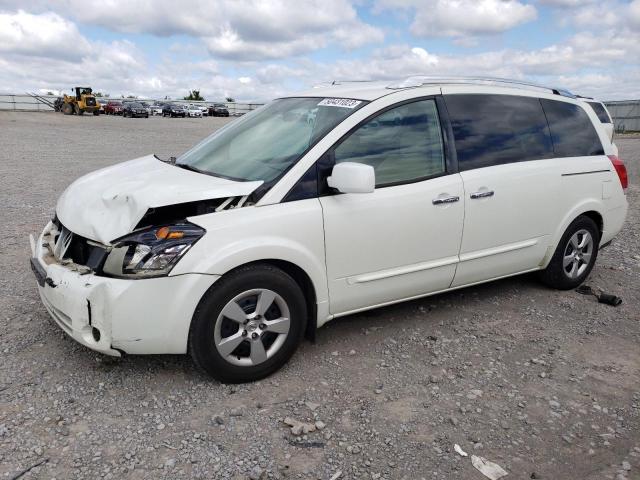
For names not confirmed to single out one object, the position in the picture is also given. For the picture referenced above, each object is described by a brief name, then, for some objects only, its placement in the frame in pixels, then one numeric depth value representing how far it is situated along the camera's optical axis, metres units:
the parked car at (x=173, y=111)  51.03
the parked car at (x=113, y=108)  48.19
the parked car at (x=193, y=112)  52.25
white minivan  3.18
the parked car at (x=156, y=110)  54.31
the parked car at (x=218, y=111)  56.25
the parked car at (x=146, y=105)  47.75
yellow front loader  42.56
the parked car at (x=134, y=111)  45.41
